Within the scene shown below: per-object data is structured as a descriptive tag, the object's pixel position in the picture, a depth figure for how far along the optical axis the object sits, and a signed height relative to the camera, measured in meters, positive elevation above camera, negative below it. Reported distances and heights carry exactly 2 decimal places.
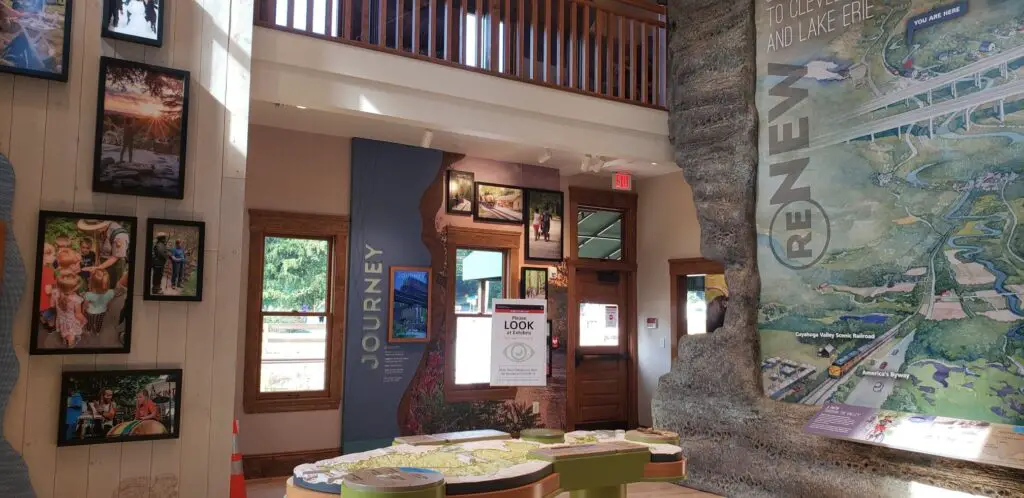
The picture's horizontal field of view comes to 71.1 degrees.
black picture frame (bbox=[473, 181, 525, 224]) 8.15 +1.17
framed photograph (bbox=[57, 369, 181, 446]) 4.00 -0.58
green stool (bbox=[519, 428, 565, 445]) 4.32 -0.76
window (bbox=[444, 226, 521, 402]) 7.89 +0.15
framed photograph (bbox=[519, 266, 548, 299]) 8.45 +0.32
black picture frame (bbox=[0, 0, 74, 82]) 4.04 +1.42
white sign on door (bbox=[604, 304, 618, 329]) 9.39 -0.07
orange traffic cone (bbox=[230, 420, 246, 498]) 5.00 -1.22
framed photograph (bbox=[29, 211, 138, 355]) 3.98 +0.12
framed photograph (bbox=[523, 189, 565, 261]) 8.58 +1.03
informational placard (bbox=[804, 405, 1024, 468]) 4.32 -0.78
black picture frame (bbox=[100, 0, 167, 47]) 4.25 +1.63
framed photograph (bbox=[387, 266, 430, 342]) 7.44 +0.04
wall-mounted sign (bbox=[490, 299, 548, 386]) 7.21 -0.33
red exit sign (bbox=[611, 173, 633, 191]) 8.55 +1.55
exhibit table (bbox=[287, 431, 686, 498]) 2.92 -0.75
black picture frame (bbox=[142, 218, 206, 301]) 4.23 +0.31
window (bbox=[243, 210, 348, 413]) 6.87 -0.04
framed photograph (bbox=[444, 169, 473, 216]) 7.93 +1.29
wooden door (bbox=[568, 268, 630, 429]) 9.04 -0.52
